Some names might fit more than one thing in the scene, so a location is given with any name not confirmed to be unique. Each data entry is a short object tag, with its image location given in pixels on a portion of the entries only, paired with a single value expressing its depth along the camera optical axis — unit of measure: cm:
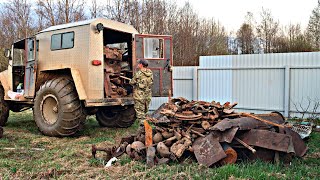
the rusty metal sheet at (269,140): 462
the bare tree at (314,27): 1683
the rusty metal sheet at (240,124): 476
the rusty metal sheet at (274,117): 578
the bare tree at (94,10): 1816
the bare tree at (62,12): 1908
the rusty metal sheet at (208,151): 450
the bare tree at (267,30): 1961
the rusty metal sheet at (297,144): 510
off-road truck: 706
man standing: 717
